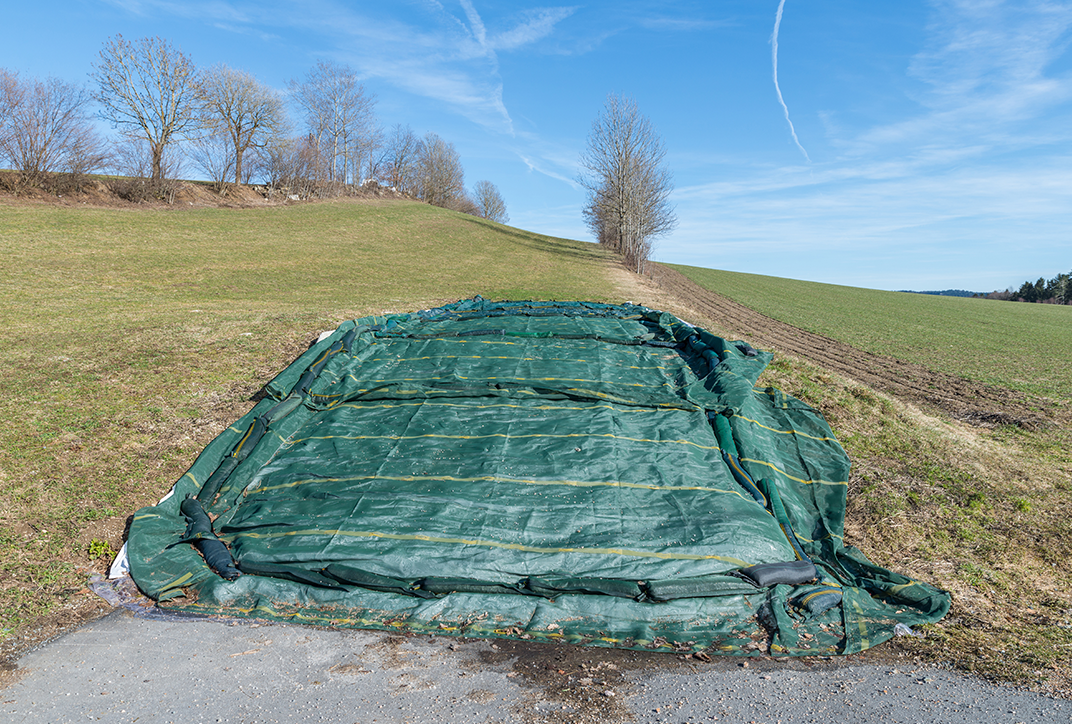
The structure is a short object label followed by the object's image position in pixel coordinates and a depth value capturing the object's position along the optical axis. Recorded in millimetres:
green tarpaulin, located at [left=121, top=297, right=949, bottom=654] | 3662
